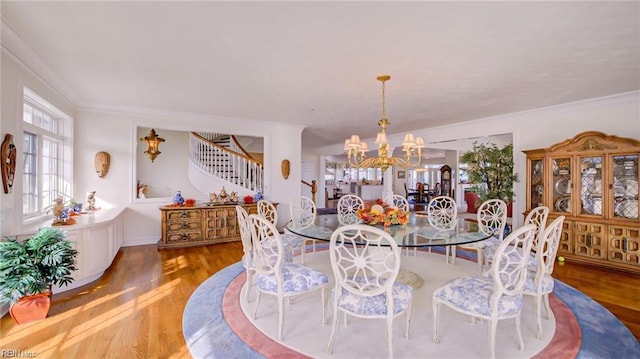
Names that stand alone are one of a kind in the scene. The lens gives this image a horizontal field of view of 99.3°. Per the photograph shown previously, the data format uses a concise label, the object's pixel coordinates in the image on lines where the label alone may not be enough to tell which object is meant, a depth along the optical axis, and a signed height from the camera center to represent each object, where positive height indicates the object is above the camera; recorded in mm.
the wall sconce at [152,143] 4855 +647
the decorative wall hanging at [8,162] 2383 +146
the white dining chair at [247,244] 2561 -616
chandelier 3029 +385
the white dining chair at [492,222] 3113 -523
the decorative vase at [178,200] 4863 -369
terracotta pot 2258 -1096
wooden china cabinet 3502 -178
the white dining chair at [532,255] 2594 -715
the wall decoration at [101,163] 4340 +253
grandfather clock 10984 +63
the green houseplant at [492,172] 4965 +189
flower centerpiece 2873 -369
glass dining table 2412 -521
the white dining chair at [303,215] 3208 -487
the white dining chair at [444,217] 3131 -469
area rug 1921 -1202
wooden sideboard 4609 -815
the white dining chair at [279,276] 2127 -791
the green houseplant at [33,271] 2180 -777
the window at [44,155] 3125 +315
